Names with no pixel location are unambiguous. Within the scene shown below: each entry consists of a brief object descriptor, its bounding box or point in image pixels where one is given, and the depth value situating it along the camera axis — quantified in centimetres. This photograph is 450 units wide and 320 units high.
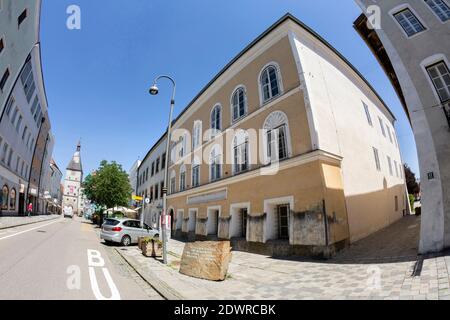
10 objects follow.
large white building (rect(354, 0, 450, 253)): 777
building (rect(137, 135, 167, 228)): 2858
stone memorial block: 696
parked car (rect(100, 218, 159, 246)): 1438
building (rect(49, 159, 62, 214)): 7126
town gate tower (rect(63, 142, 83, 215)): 9781
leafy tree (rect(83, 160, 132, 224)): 3434
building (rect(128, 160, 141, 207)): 4993
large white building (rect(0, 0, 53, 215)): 2039
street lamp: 1013
